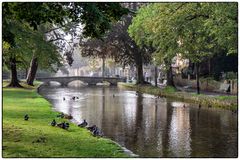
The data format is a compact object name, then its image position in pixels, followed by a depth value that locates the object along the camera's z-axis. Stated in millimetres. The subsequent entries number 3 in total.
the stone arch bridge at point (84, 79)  89812
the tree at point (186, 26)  25953
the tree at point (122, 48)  60719
